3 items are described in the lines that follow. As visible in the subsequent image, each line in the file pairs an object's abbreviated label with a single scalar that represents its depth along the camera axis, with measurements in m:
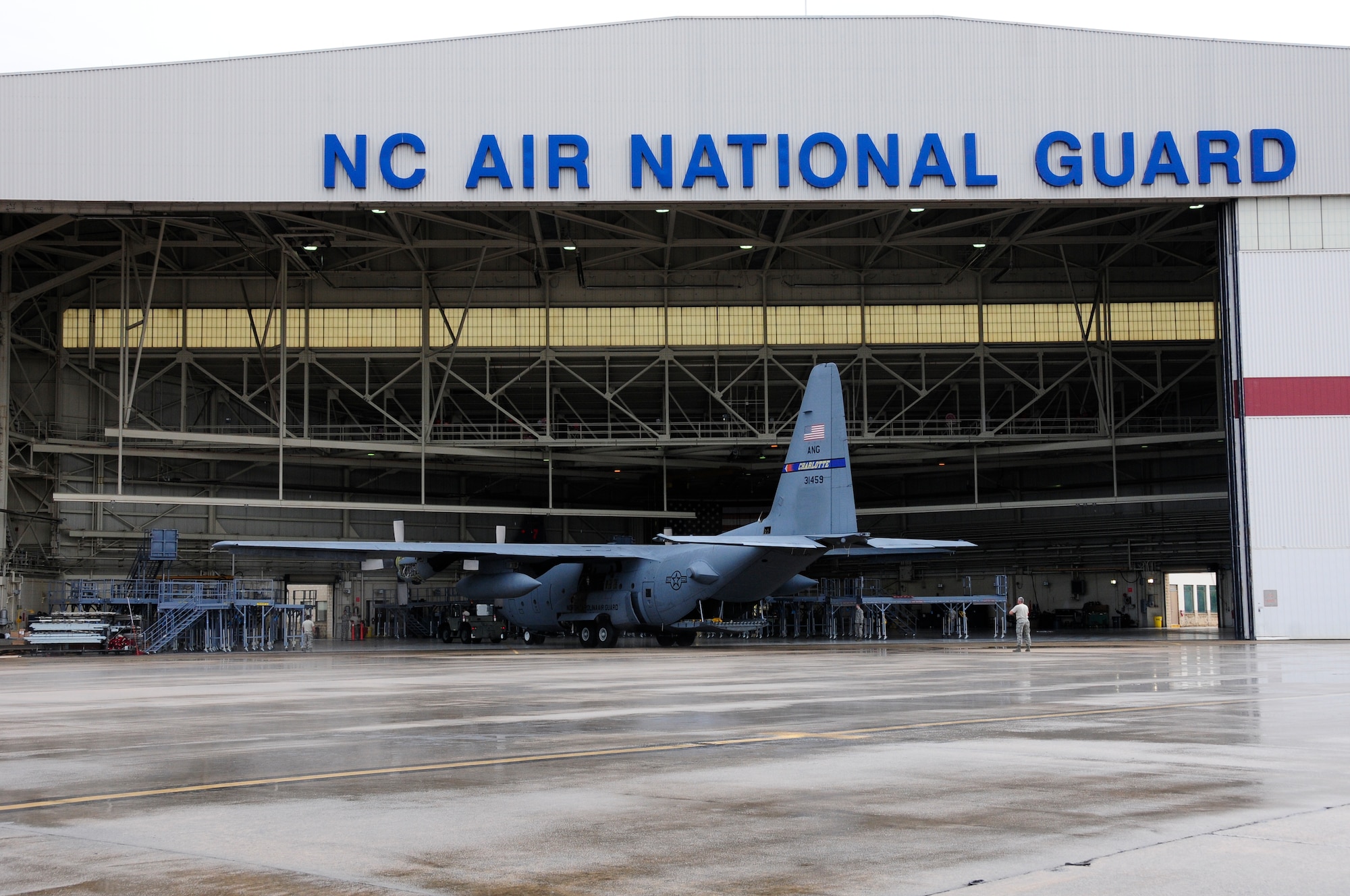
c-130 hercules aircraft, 35.19
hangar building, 39.25
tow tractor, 52.22
